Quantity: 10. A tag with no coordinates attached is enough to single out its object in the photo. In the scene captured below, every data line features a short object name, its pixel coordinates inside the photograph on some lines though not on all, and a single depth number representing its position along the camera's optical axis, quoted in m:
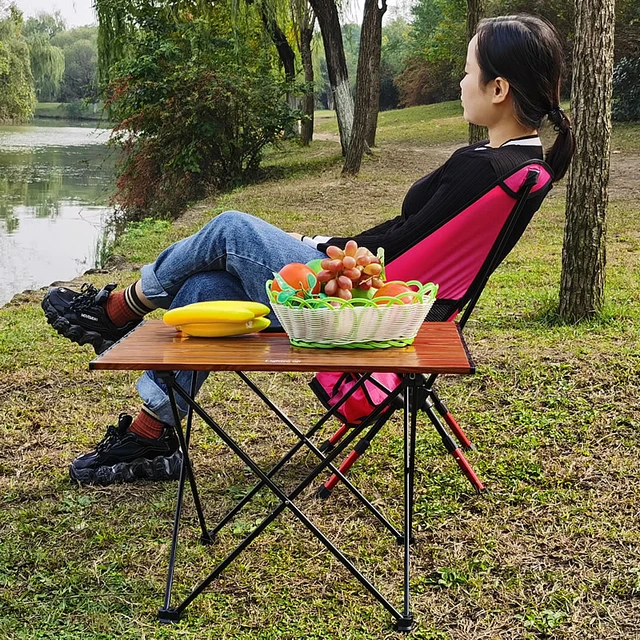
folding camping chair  2.67
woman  2.71
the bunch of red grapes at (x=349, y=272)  2.11
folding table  1.96
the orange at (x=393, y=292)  2.12
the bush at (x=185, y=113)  14.02
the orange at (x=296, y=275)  2.20
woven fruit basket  2.06
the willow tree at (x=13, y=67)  34.50
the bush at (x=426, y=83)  32.38
